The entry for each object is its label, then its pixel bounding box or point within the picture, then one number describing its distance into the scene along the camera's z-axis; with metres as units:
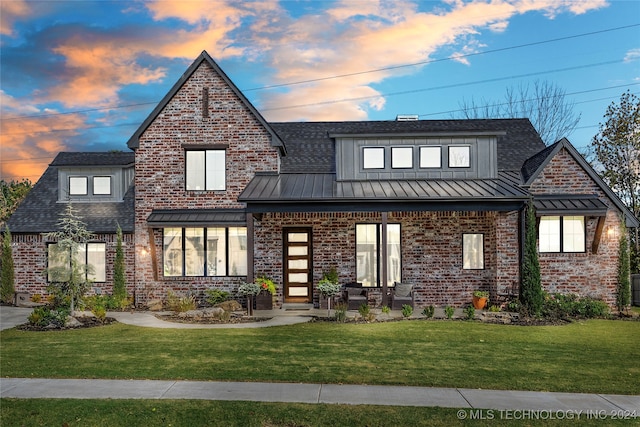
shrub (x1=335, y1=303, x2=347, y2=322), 14.25
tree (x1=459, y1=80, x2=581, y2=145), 35.69
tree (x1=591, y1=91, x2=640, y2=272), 23.77
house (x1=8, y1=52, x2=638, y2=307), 17.52
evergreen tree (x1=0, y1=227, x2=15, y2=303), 19.44
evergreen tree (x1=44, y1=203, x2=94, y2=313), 15.31
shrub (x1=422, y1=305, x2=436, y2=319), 14.49
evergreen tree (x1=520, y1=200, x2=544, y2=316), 15.13
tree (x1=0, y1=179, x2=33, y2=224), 30.03
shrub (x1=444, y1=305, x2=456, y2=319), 14.44
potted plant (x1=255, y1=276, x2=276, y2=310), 16.70
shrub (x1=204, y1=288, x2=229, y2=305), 17.45
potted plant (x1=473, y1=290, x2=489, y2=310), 17.27
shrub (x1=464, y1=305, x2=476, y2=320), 14.55
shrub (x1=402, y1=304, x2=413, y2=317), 14.55
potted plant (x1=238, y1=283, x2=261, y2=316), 15.75
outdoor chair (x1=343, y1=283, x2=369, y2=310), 16.61
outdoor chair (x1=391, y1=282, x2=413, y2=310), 16.47
